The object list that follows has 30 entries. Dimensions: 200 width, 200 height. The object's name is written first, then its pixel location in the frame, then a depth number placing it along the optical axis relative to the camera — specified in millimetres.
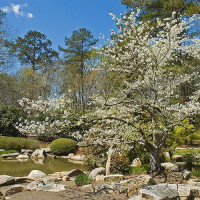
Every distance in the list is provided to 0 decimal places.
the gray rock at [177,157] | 7944
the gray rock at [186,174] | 5026
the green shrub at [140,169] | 6304
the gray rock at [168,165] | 6254
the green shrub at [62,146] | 13477
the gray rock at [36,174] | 7004
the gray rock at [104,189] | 4410
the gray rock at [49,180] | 6009
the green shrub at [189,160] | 6217
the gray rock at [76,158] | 12141
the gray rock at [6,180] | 5926
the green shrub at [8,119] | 17562
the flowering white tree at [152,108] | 5188
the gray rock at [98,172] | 6720
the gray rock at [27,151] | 13672
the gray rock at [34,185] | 4995
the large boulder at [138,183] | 4246
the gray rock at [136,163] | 7302
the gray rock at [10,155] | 12102
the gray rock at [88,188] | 4635
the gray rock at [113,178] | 5610
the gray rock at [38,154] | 12734
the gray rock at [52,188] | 4754
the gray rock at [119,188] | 4362
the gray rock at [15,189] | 4738
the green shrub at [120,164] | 6941
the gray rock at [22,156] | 12112
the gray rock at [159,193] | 3529
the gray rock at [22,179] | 6372
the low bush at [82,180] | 5260
